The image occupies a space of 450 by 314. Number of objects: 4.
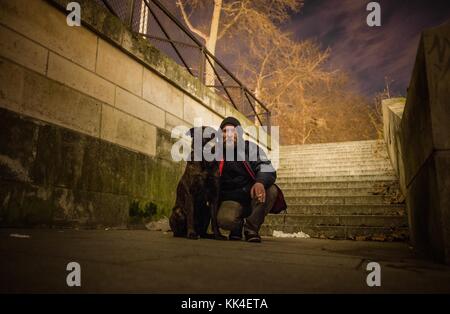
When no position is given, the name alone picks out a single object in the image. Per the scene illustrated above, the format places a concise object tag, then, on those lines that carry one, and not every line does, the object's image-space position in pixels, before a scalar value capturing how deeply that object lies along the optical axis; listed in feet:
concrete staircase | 16.84
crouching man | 12.47
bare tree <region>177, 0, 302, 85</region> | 54.03
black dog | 11.63
